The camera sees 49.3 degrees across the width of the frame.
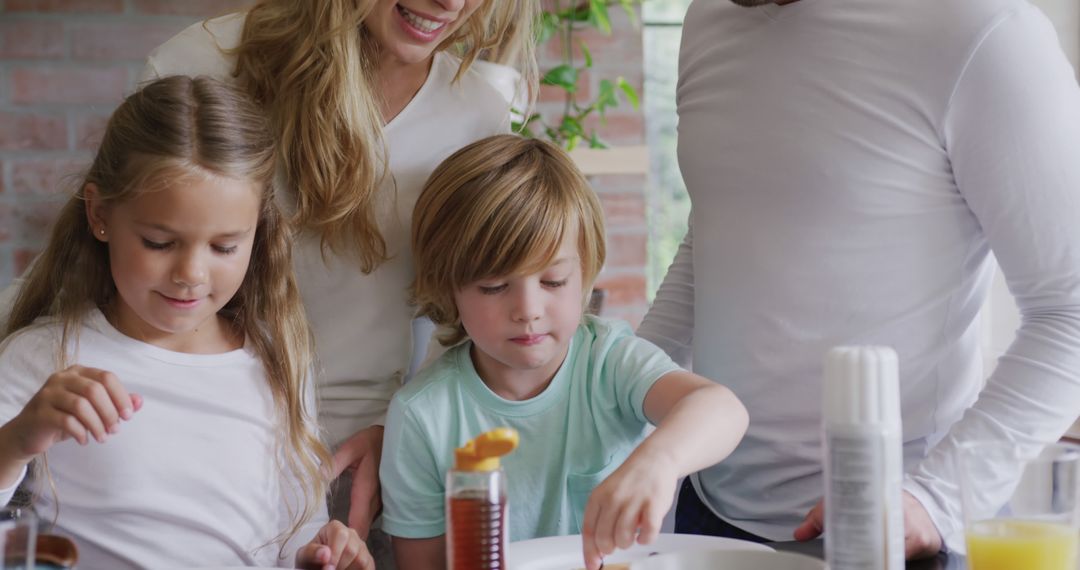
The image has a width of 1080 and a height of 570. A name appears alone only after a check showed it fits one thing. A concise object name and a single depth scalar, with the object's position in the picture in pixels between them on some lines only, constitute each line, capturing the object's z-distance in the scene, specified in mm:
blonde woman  1404
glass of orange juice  873
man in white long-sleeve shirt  1127
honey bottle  876
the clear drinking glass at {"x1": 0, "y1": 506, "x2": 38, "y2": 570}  817
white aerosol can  864
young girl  1271
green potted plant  2812
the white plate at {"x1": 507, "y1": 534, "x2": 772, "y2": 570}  1052
